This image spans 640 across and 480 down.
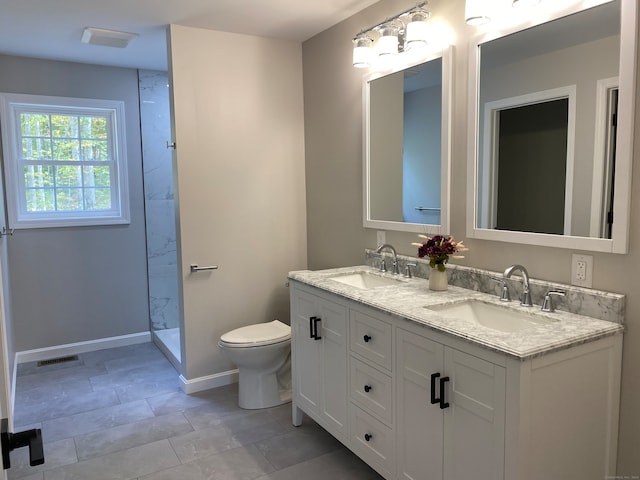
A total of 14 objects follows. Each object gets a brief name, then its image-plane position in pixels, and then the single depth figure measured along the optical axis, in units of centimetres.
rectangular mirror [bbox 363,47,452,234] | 247
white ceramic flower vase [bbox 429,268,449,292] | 233
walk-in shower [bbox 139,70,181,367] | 434
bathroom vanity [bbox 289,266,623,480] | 153
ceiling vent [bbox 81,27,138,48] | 317
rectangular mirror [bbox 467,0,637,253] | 175
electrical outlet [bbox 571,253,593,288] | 187
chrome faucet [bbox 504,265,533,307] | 198
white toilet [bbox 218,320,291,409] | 298
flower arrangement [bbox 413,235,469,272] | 229
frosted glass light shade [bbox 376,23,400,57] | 264
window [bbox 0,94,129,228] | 390
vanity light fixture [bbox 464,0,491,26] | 209
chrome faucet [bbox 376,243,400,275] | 280
